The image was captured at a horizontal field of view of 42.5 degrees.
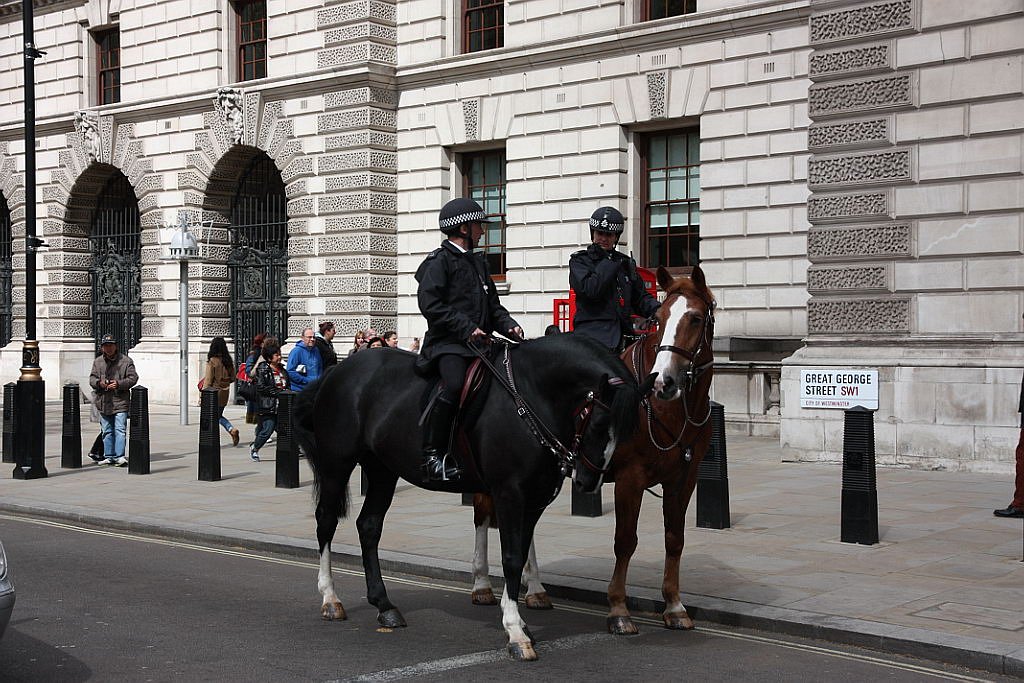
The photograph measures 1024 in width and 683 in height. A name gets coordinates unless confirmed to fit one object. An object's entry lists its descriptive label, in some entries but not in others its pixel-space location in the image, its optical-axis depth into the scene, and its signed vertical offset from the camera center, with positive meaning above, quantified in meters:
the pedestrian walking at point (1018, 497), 11.49 -1.69
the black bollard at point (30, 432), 15.93 -1.63
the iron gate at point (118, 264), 31.08 +0.82
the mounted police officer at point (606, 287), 9.34 +0.10
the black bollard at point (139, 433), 15.98 -1.65
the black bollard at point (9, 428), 17.59 -1.78
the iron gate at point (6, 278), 34.00 +0.53
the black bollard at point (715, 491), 11.14 -1.60
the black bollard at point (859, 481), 10.28 -1.42
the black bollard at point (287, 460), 14.52 -1.79
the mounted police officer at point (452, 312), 7.64 -0.07
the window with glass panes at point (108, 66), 31.22 +5.52
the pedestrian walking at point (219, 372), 20.38 -1.12
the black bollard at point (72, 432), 16.98 -1.73
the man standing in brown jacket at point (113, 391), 16.78 -1.19
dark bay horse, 7.14 -0.78
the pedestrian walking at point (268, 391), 18.33 -1.30
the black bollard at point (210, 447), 15.45 -1.74
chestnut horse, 7.55 -0.81
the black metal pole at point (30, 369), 15.95 -0.88
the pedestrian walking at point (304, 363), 18.75 -0.91
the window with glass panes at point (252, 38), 27.86 +5.55
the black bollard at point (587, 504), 12.00 -1.86
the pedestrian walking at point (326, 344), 19.59 -0.67
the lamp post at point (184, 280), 23.42 +0.34
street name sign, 14.58 -0.98
